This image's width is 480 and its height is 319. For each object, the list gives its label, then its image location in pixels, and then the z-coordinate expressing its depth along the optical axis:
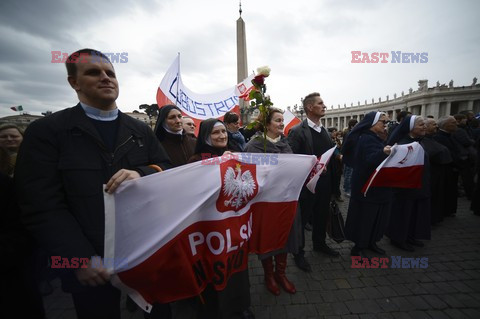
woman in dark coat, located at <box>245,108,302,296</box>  2.82
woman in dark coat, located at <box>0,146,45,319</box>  1.40
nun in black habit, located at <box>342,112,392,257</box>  3.38
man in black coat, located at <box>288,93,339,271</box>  3.52
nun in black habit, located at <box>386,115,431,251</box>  3.81
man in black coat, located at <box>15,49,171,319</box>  1.27
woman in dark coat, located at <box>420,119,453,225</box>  4.30
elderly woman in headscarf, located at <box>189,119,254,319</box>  2.15
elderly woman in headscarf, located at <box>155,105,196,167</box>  3.21
